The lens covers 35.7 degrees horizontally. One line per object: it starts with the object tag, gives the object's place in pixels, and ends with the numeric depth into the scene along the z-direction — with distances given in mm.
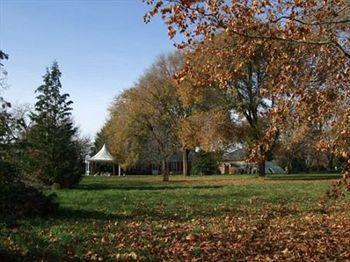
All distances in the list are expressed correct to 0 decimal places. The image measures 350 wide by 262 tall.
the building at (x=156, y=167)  87938
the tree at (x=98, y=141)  94881
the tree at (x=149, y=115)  53438
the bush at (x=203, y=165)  69062
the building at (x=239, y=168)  85719
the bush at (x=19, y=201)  9656
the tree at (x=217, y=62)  10422
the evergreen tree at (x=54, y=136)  31172
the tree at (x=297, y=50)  9438
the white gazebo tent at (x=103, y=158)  74831
